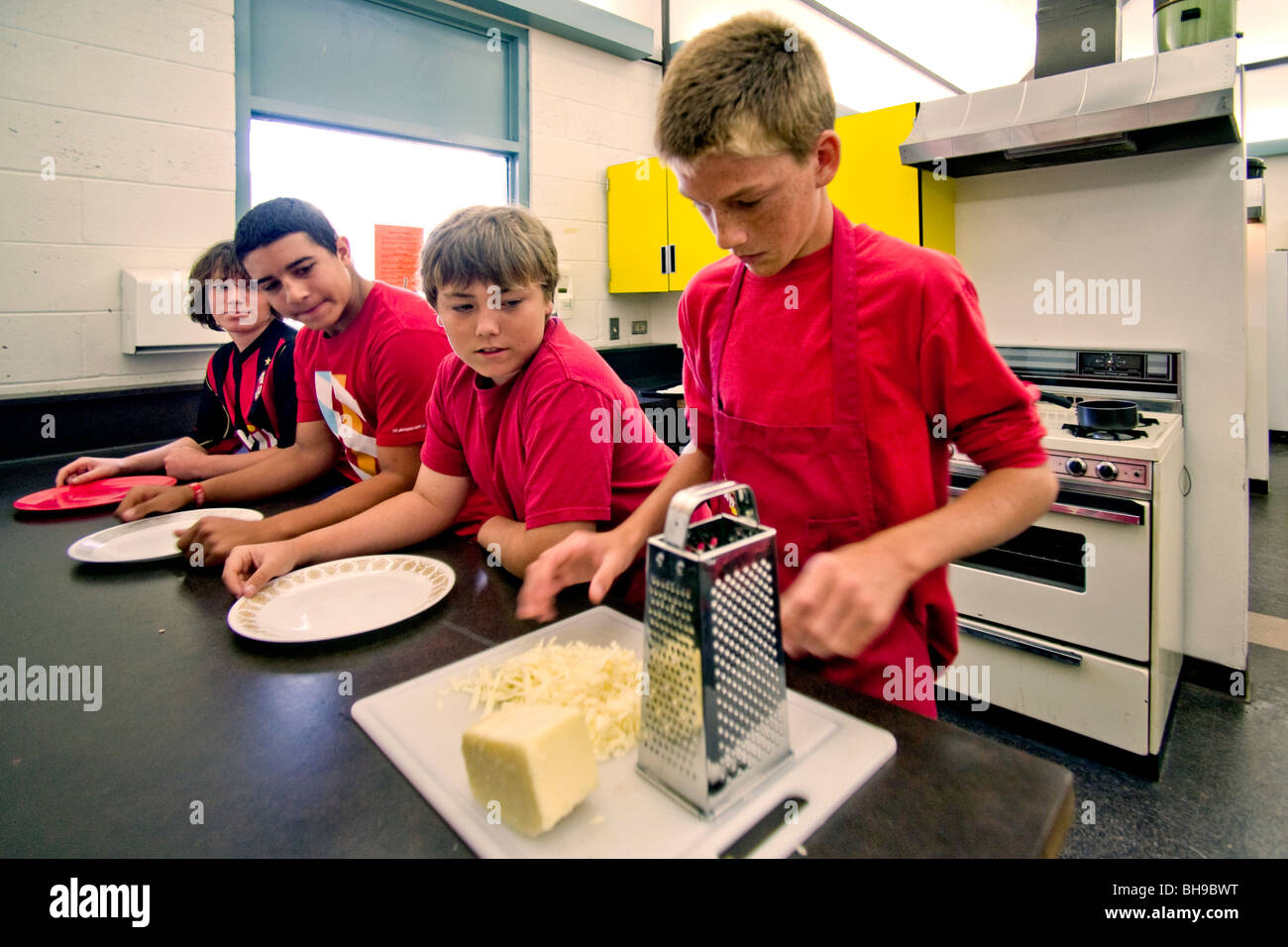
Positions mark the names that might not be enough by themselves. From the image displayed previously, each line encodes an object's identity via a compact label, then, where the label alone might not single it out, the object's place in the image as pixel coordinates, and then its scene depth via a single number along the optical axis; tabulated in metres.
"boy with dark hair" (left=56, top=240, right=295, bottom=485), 2.04
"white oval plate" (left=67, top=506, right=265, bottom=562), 1.32
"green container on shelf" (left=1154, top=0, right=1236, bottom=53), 2.07
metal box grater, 0.56
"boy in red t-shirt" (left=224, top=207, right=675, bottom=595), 1.15
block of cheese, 0.54
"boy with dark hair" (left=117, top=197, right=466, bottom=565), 1.58
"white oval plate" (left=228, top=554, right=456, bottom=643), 0.97
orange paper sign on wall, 3.14
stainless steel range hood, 1.91
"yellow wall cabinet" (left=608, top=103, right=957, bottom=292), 2.62
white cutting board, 0.56
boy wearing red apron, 0.83
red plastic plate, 1.66
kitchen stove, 1.92
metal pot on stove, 2.03
